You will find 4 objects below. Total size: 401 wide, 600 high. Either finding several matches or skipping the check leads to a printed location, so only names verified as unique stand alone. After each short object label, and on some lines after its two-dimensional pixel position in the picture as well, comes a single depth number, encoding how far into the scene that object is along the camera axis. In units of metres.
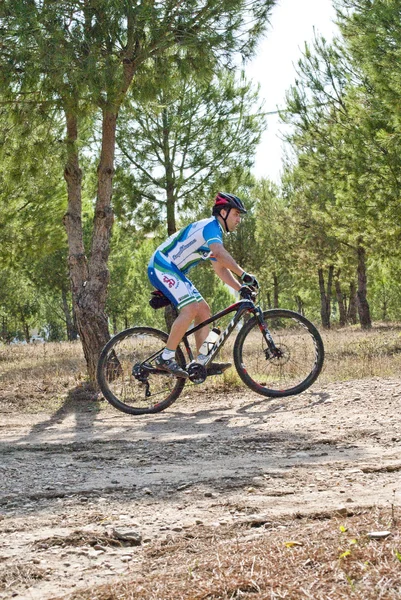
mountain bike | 7.21
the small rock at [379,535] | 2.74
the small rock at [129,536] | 3.01
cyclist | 6.86
